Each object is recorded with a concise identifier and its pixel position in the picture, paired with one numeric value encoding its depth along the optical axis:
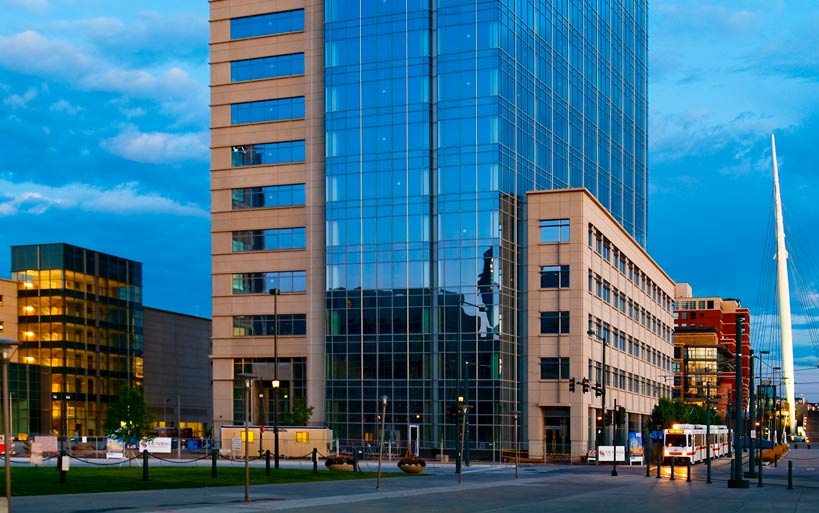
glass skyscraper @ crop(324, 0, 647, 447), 90.75
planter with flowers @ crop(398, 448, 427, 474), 60.44
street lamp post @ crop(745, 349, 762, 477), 60.78
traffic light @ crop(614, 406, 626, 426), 84.50
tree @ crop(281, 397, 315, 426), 92.06
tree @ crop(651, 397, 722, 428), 110.81
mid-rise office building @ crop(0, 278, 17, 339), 138.88
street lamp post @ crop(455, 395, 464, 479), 55.81
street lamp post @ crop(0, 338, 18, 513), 23.35
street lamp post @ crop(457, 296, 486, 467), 76.69
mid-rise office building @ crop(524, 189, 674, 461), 92.62
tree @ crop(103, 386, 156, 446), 108.00
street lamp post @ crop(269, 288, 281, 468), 61.13
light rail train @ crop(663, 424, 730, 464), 83.75
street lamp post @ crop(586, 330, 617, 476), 64.84
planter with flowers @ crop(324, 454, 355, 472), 60.91
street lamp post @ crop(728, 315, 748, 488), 47.60
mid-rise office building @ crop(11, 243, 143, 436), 139.50
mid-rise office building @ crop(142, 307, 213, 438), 167.12
